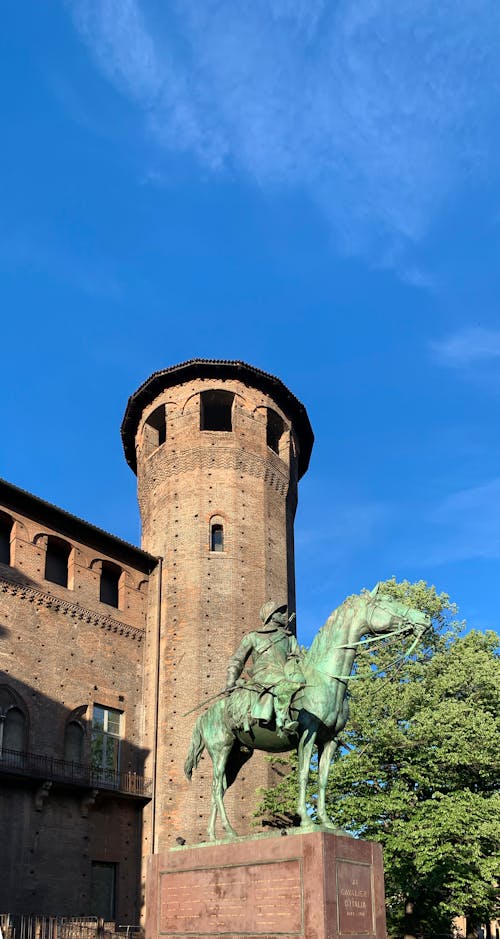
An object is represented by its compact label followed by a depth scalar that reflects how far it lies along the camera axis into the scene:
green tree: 18.45
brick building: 22.58
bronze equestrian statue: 10.92
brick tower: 25.27
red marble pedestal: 9.48
